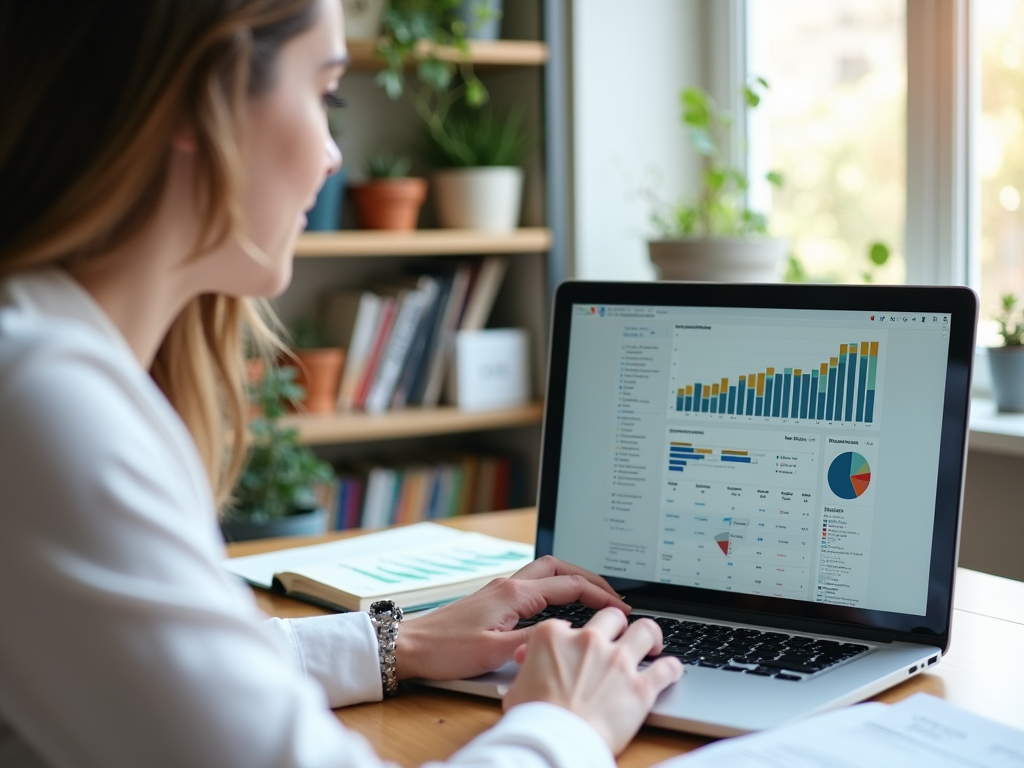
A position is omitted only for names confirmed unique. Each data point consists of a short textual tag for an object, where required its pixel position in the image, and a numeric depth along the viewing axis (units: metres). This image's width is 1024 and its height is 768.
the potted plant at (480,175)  2.40
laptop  0.92
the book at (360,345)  2.38
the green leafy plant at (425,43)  2.21
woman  0.56
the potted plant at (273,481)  2.04
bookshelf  2.32
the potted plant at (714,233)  2.00
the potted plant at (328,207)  2.31
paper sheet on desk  0.71
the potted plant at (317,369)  2.32
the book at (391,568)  1.14
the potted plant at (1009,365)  1.63
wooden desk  0.81
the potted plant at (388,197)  2.35
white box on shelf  2.46
